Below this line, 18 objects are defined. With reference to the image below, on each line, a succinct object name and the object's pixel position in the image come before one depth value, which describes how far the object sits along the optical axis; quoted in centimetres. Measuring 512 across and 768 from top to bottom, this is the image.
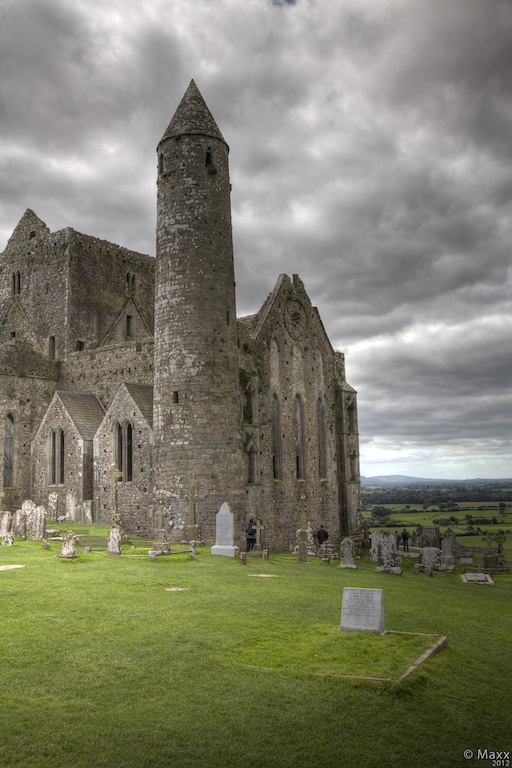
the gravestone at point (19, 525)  2556
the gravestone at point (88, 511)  3173
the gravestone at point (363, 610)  1129
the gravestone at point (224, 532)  2325
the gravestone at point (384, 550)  2508
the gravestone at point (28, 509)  2619
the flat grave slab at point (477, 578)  2325
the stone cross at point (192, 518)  2564
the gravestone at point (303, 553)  2431
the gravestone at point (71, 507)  3231
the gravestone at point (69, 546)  1897
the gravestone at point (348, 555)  2348
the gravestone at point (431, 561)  2602
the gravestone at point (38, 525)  2431
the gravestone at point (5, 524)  2442
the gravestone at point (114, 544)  2075
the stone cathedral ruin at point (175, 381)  2720
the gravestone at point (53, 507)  3081
